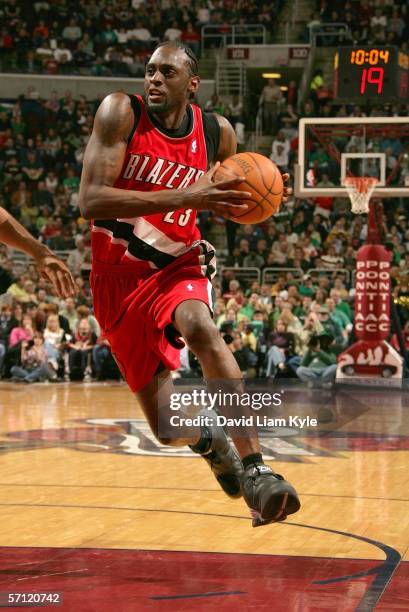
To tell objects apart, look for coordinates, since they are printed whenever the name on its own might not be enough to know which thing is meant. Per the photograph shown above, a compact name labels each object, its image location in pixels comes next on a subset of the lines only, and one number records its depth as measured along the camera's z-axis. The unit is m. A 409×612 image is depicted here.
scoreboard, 14.24
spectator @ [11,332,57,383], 15.78
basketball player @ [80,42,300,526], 4.53
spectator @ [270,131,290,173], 21.22
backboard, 14.62
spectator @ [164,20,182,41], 24.14
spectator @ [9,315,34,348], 15.91
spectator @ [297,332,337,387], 14.62
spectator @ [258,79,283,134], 22.84
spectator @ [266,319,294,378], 15.21
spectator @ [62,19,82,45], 24.73
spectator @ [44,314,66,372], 15.97
